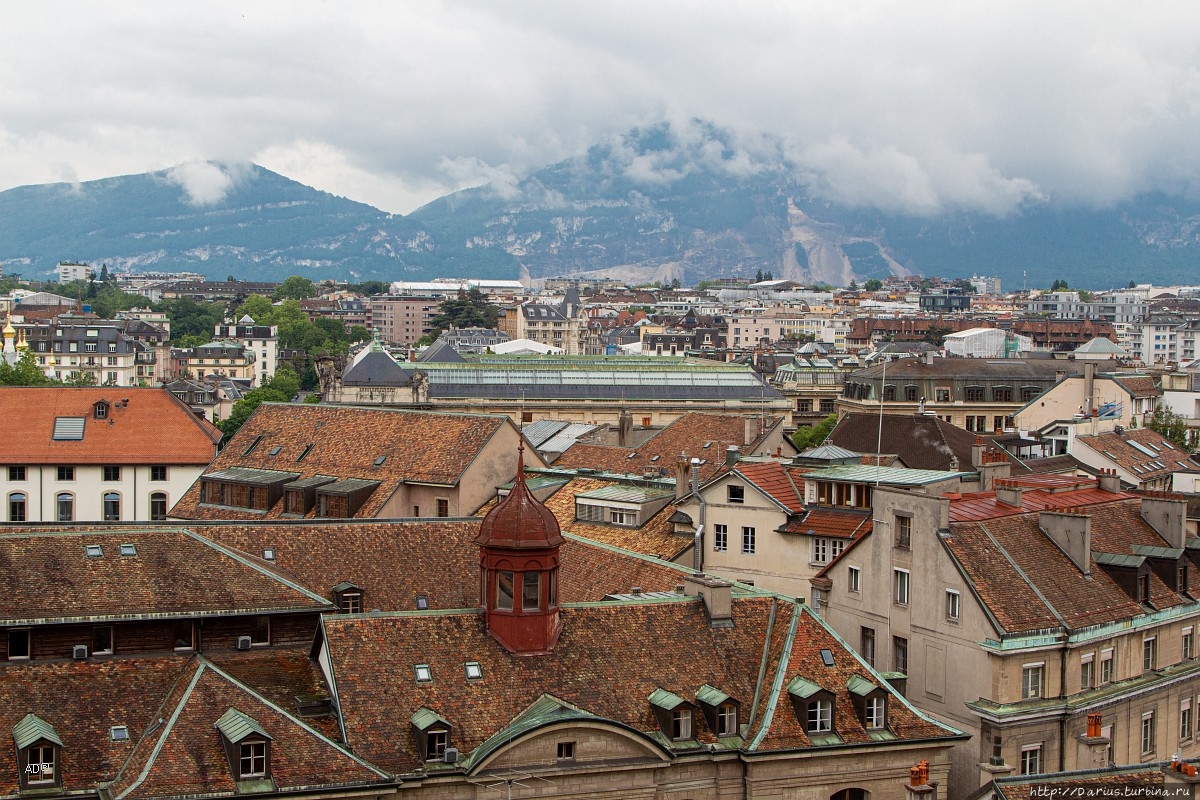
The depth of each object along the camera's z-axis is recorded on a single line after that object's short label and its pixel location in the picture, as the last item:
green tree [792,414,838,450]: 134.12
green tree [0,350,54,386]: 164.38
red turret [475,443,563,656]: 47.03
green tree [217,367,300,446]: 171.69
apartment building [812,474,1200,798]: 52.75
